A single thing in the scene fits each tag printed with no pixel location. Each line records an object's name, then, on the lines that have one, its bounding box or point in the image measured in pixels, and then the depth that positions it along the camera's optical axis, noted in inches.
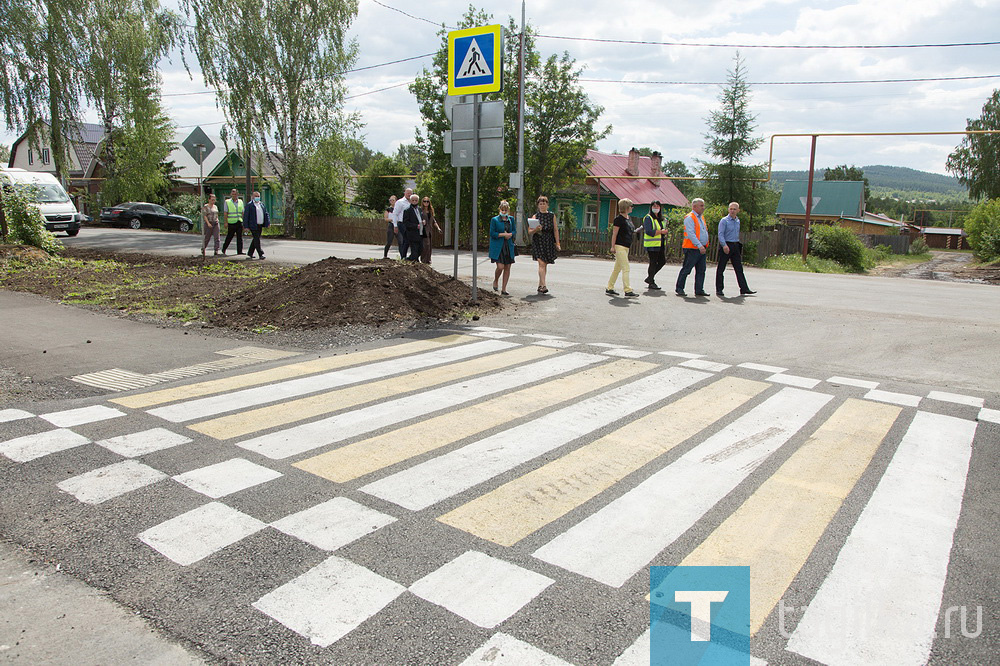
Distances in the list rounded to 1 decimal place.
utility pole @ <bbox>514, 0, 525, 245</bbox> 1011.9
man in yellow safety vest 736.3
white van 1000.2
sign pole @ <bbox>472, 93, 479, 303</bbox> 404.8
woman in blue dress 468.8
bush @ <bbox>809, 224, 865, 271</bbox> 1162.6
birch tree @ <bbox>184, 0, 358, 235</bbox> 1256.8
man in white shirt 586.2
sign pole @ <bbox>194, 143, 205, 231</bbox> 692.2
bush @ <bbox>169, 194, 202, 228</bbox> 1728.8
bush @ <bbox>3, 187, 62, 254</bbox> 653.9
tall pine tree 1262.3
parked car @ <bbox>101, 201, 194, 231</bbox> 1519.4
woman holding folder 489.1
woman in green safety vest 546.3
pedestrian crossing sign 382.9
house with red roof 1497.3
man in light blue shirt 510.6
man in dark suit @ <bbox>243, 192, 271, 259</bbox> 709.9
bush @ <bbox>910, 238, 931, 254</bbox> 2042.7
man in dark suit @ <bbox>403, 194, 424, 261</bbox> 563.2
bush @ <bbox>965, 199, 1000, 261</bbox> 1234.0
